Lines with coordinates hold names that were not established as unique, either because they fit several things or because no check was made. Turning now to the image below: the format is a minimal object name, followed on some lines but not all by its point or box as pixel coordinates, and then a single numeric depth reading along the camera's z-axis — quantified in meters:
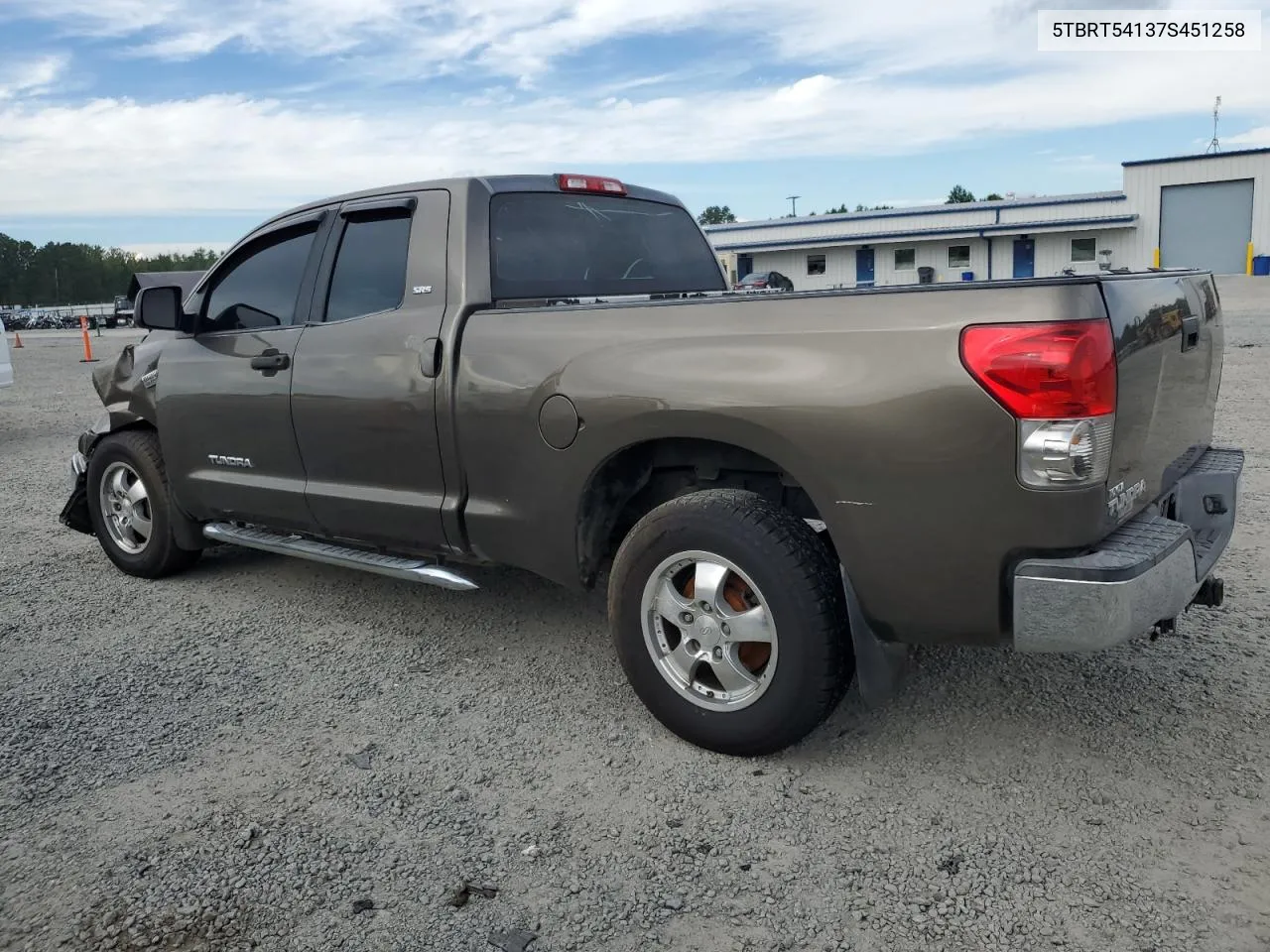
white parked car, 11.30
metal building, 41.78
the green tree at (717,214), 112.19
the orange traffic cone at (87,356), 25.39
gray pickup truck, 2.82
